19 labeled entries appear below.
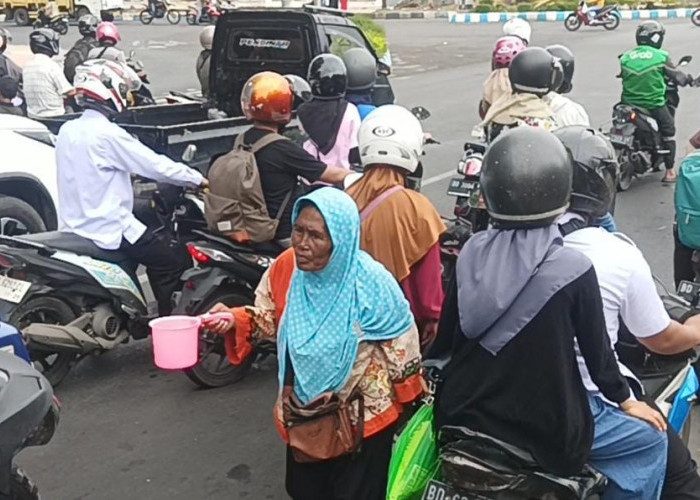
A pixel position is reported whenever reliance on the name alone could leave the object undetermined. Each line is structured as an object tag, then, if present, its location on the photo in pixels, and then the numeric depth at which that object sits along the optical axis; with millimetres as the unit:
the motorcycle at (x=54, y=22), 28781
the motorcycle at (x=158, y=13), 35406
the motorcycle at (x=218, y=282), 4988
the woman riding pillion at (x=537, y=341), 2492
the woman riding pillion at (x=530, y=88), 6145
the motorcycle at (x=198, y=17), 33125
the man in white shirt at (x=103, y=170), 5027
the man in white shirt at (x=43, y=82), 9188
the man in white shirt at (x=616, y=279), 2785
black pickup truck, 8531
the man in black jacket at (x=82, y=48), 11000
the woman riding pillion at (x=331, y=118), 5867
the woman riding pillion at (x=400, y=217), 3732
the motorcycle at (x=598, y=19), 30125
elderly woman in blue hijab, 3029
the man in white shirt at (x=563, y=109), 6250
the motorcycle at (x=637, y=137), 9320
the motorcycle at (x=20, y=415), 2758
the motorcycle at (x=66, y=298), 4820
